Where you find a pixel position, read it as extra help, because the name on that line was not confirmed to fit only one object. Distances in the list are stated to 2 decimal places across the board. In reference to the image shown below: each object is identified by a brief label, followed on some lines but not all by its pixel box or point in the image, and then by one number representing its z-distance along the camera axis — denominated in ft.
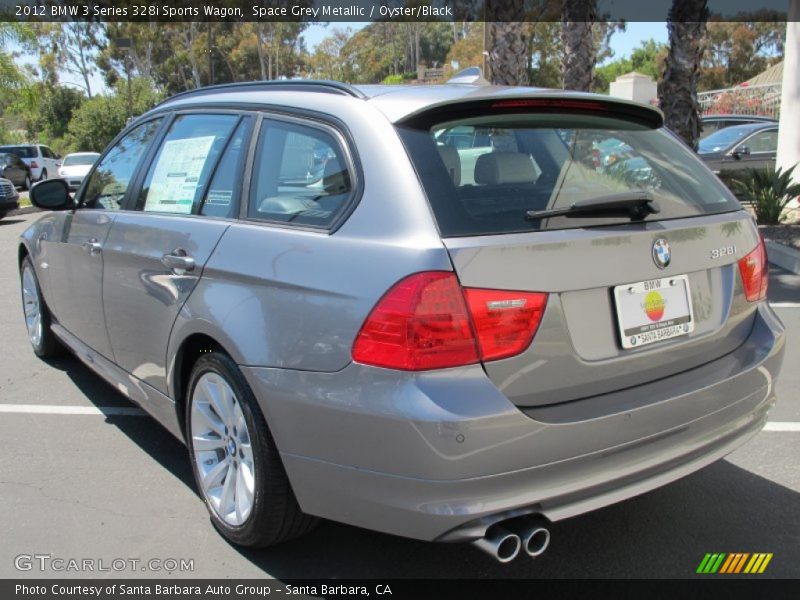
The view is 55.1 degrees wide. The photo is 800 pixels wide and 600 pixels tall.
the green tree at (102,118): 143.43
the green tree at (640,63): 232.43
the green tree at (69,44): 184.96
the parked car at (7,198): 58.70
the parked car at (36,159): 95.50
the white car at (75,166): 87.25
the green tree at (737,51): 197.36
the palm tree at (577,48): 47.42
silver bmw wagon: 7.78
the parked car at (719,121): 60.39
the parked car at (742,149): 48.08
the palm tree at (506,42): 41.98
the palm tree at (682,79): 36.81
